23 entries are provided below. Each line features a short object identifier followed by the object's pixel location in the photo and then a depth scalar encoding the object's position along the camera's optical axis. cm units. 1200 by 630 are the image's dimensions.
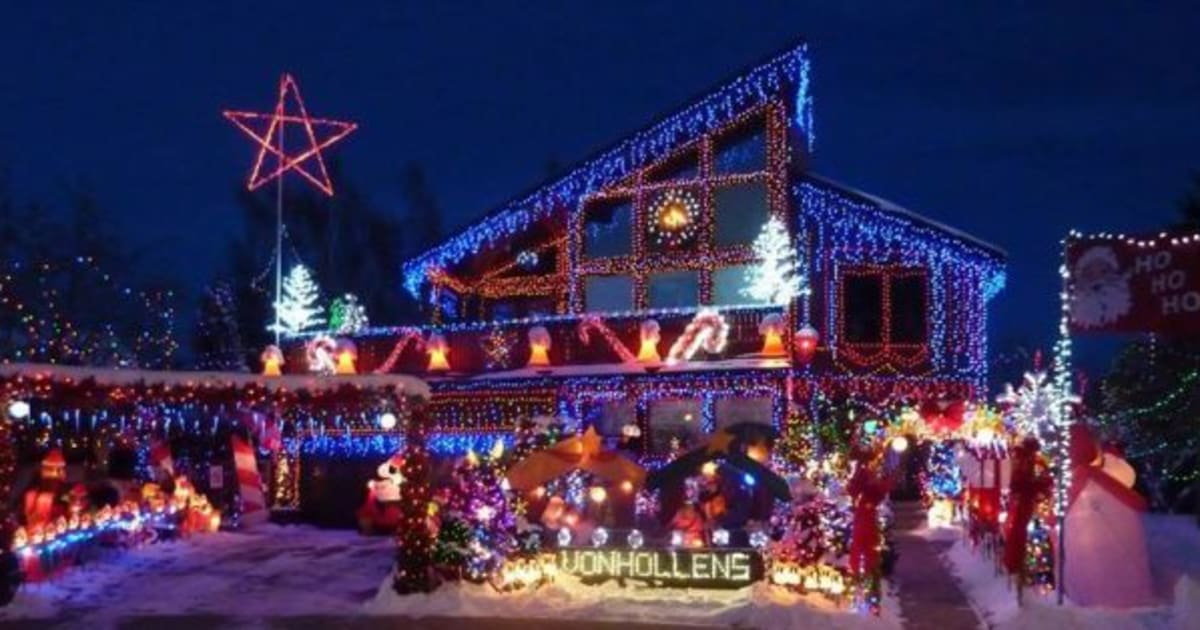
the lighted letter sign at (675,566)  1678
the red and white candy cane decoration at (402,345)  2992
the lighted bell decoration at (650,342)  2698
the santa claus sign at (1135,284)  1254
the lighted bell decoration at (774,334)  2617
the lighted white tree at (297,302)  3584
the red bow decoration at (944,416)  2277
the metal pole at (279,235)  3016
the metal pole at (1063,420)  1413
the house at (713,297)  2719
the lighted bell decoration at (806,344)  2583
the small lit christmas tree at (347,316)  3375
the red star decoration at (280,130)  3003
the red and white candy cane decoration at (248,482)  2975
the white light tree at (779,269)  2680
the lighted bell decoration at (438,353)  2938
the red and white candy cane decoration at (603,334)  2756
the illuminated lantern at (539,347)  2811
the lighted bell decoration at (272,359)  3034
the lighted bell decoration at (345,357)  3025
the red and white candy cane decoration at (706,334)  2653
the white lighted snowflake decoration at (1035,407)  2017
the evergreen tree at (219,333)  4506
